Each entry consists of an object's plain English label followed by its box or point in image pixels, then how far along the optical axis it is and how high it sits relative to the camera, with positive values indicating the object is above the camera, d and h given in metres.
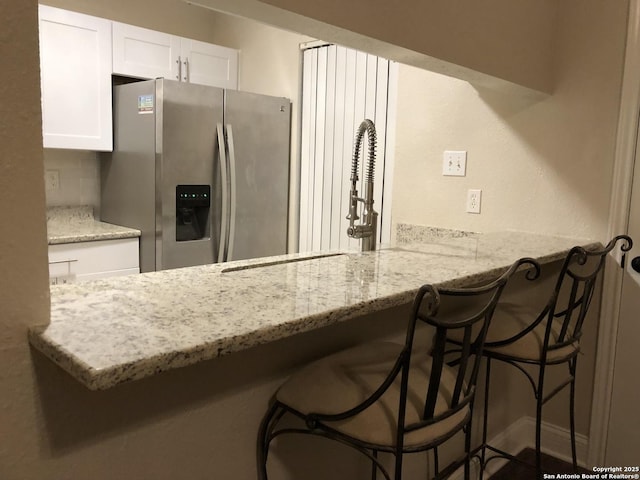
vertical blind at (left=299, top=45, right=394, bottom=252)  3.13 +0.26
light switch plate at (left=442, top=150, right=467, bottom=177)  2.59 +0.09
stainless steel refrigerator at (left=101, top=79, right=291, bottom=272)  2.97 +0.01
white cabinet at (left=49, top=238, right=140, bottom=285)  2.78 -0.49
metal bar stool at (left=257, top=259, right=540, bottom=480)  1.12 -0.49
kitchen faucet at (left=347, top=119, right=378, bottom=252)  1.95 -0.11
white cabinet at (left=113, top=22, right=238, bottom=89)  3.16 +0.71
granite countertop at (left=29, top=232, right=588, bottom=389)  0.83 -0.27
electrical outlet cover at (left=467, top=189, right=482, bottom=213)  2.57 -0.08
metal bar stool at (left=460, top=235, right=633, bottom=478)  1.68 -0.49
